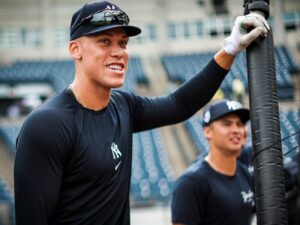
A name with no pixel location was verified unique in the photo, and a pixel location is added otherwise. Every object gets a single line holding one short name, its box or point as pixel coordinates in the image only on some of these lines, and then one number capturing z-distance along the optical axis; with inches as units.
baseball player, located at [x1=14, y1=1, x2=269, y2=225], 68.0
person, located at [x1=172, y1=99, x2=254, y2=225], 112.8
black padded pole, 66.1
